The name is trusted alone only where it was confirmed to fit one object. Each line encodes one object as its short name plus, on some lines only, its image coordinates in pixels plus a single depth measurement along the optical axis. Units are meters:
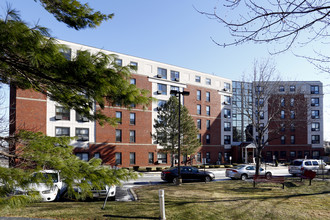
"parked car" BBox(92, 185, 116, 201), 13.16
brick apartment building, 31.48
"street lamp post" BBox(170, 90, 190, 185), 18.67
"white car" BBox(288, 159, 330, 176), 26.82
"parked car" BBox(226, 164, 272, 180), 23.41
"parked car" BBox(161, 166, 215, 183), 21.17
